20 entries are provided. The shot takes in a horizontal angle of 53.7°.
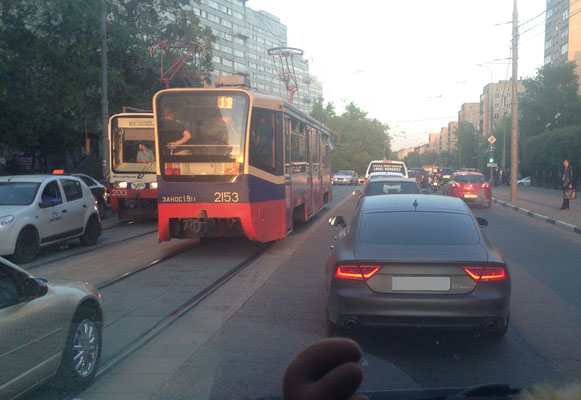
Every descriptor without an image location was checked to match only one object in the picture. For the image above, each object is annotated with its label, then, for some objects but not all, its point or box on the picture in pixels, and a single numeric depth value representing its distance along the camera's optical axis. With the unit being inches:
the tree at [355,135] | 4047.7
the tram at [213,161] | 424.2
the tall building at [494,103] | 4802.2
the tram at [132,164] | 684.1
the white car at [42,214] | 407.2
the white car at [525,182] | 2542.3
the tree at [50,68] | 717.9
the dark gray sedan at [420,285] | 196.5
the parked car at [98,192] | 785.6
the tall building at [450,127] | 6742.1
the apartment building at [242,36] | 3686.0
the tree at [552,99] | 2566.4
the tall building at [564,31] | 3193.9
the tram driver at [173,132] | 430.3
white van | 1112.8
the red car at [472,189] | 1020.5
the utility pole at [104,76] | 837.2
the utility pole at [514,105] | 1091.9
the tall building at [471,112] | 6348.4
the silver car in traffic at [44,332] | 141.2
